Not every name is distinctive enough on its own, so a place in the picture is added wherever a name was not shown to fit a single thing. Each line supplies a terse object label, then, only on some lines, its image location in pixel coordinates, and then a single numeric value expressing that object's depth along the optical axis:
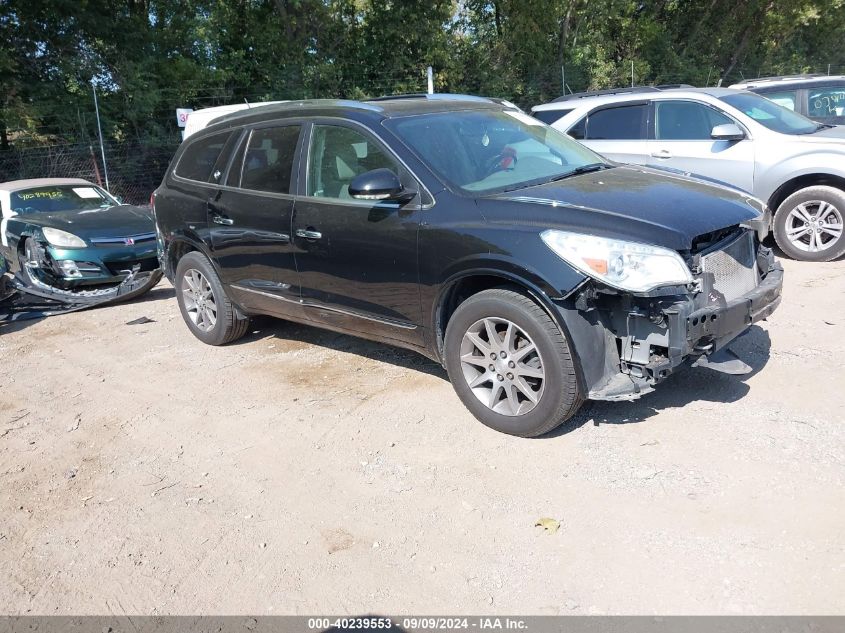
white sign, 13.55
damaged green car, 8.31
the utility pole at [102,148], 14.21
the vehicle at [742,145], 7.55
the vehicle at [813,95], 10.18
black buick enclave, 3.83
